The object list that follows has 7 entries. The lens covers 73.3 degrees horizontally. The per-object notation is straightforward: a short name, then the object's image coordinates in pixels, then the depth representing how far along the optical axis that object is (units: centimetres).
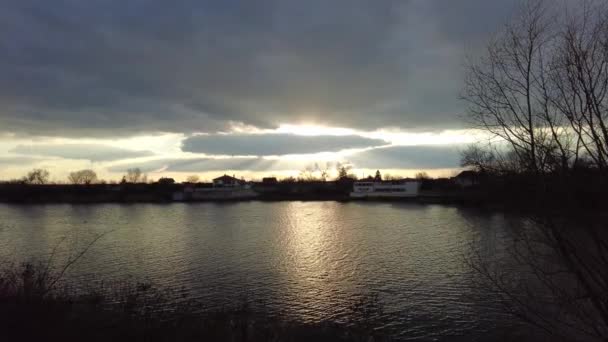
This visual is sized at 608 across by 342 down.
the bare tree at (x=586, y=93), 535
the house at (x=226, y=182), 14275
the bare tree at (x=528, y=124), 601
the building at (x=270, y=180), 16875
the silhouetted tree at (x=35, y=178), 14377
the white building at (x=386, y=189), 11388
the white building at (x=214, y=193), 11856
